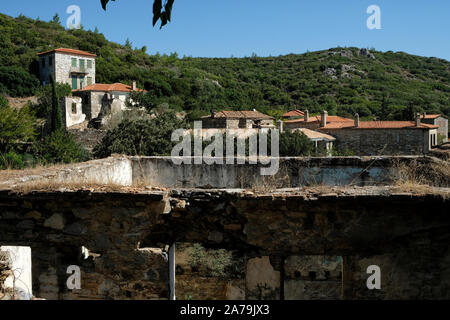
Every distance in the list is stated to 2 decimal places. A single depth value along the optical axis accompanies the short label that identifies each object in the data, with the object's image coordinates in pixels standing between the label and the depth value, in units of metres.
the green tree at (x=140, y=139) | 26.09
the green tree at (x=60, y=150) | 37.44
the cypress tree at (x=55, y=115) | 45.12
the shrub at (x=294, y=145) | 32.59
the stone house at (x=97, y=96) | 53.72
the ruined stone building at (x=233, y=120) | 47.53
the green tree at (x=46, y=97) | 50.61
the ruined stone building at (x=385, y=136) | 44.06
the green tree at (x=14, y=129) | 40.88
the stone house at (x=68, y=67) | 62.03
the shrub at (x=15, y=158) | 32.09
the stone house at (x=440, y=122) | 52.91
